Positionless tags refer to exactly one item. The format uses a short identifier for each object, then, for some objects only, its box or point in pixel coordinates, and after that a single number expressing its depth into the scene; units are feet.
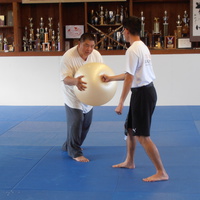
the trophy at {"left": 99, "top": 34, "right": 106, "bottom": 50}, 30.89
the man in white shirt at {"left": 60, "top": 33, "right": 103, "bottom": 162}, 15.46
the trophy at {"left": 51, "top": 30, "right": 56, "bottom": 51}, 31.20
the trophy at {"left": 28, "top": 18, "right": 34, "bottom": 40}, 31.50
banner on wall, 29.01
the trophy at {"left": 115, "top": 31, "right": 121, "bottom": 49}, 30.60
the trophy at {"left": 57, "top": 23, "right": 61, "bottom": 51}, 30.81
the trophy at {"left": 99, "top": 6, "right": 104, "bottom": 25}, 30.58
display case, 30.37
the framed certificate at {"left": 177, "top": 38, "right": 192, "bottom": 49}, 29.99
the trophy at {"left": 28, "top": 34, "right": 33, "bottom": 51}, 31.64
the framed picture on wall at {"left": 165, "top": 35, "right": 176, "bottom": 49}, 30.27
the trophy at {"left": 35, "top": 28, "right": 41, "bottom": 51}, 31.41
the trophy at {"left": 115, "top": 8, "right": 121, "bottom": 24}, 30.66
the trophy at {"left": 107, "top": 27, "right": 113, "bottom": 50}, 30.81
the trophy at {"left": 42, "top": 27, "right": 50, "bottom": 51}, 31.27
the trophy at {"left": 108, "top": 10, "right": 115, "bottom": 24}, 30.71
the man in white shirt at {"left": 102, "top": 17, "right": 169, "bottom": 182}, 13.03
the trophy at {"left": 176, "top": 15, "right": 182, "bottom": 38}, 30.37
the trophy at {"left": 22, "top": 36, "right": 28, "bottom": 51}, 31.53
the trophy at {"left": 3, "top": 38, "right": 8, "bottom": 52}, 31.27
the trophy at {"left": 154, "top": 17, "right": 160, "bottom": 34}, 30.40
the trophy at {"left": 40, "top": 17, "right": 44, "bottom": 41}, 31.35
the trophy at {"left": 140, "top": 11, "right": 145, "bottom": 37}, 30.58
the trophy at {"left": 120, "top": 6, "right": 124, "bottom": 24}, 30.63
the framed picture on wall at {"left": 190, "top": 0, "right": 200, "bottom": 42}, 29.07
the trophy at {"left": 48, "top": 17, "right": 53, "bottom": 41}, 31.14
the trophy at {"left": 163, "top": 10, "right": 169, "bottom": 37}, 30.22
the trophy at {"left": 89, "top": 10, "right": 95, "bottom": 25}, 30.63
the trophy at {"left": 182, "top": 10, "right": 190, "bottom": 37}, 30.30
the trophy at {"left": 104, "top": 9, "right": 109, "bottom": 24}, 30.86
